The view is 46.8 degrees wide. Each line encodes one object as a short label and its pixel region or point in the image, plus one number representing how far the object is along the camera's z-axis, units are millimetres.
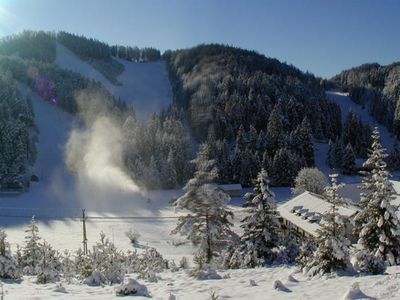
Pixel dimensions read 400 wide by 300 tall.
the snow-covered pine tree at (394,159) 107688
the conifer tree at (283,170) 93500
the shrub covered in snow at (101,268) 19891
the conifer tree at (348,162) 102375
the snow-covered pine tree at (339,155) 104125
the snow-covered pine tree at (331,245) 18234
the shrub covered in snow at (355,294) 13512
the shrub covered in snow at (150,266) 20705
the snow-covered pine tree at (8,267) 21203
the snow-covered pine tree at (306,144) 105812
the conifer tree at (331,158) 104919
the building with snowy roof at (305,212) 50753
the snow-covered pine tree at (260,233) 27984
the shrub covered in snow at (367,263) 17312
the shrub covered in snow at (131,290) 16312
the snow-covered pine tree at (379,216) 23516
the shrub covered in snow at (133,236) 56250
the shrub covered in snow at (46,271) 20469
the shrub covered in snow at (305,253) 21697
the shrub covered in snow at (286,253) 28225
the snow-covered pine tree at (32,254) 26344
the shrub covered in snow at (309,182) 76750
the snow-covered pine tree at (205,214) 29016
